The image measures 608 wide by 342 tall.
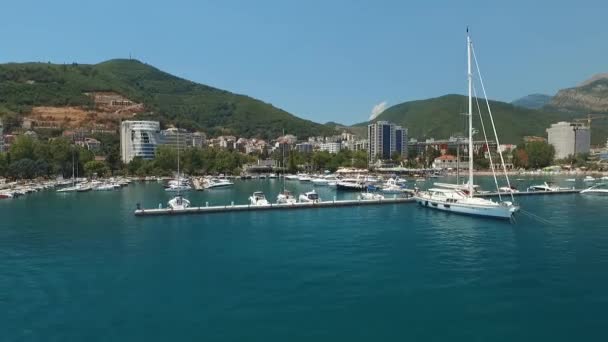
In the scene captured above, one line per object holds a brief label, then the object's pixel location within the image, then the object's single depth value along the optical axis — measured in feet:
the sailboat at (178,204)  166.20
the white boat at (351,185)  273.75
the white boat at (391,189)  247.19
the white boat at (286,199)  186.59
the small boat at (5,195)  226.99
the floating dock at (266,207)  161.58
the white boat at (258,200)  180.13
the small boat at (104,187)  276.41
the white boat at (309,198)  190.70
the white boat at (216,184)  291.99
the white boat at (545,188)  242.17
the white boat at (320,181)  321.77
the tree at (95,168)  368.89
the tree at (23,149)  340.80
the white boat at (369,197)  200.95
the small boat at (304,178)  366.35
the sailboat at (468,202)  143.03
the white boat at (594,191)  233.06
